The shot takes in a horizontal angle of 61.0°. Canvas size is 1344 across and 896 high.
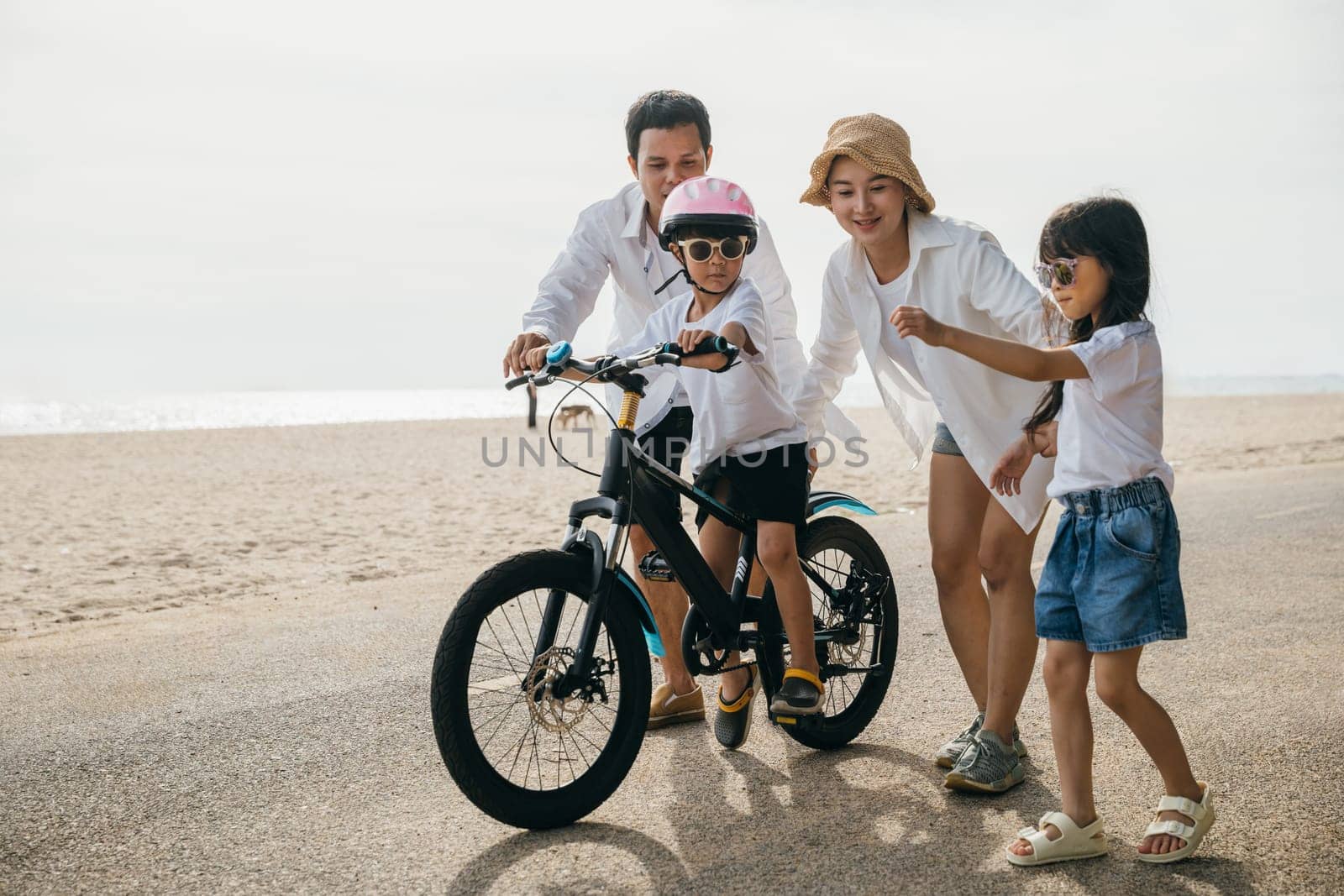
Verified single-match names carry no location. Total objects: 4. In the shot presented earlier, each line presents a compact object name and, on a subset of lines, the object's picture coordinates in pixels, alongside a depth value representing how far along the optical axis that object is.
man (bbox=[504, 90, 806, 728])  4.26
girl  2.96
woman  3.65
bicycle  3.14
